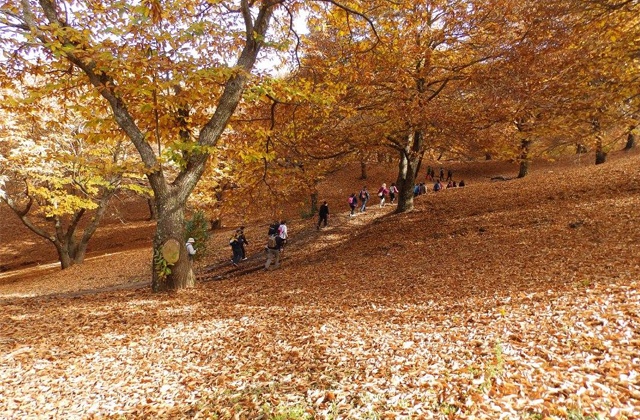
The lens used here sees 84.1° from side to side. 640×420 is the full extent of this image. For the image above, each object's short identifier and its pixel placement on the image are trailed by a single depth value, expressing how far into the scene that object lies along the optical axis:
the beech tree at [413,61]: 10.38
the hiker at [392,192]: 22.37
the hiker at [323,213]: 17.69
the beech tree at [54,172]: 14.28
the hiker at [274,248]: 12.47
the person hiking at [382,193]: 21.05
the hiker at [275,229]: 12.41
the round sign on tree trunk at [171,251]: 8.34
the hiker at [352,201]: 19.52
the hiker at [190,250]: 10.77
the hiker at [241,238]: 14.66
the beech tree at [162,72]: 6.64
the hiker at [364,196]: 20.08
